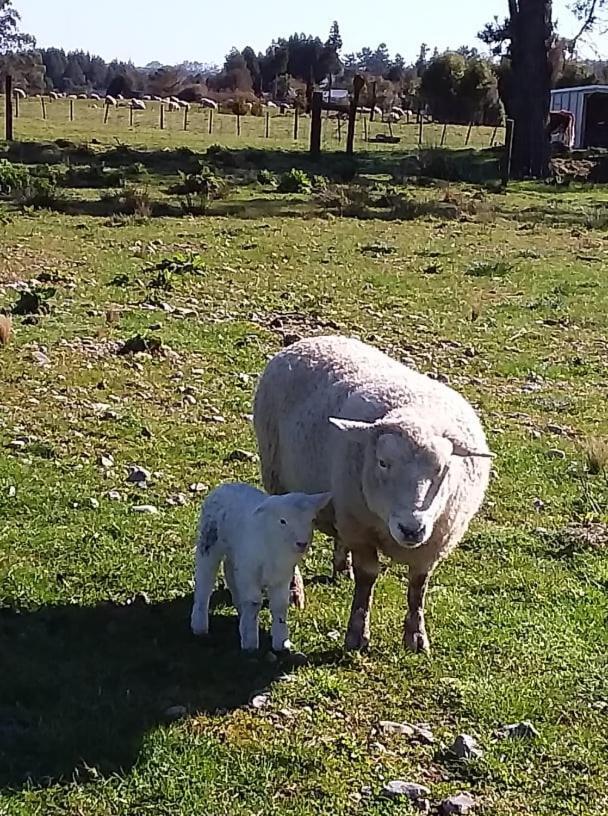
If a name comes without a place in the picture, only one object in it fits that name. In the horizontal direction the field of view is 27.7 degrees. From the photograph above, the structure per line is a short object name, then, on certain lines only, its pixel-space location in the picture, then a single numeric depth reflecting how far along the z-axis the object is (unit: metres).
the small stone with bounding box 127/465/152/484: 8.61
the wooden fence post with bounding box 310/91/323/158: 32.00
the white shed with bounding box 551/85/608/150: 57.91
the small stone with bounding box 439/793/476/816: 4.95
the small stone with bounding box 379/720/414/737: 5.53
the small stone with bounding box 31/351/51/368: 11.40
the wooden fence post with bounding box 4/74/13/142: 32.75
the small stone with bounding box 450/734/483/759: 5.35
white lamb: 5.86
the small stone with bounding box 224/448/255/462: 9.22
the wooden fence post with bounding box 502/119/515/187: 32.03
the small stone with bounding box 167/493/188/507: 8.24
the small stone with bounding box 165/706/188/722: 5.46
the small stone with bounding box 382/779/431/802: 5.03
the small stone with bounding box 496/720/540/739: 5.54
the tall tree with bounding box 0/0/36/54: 93.31
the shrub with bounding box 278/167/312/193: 27.14
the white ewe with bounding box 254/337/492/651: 5.72
